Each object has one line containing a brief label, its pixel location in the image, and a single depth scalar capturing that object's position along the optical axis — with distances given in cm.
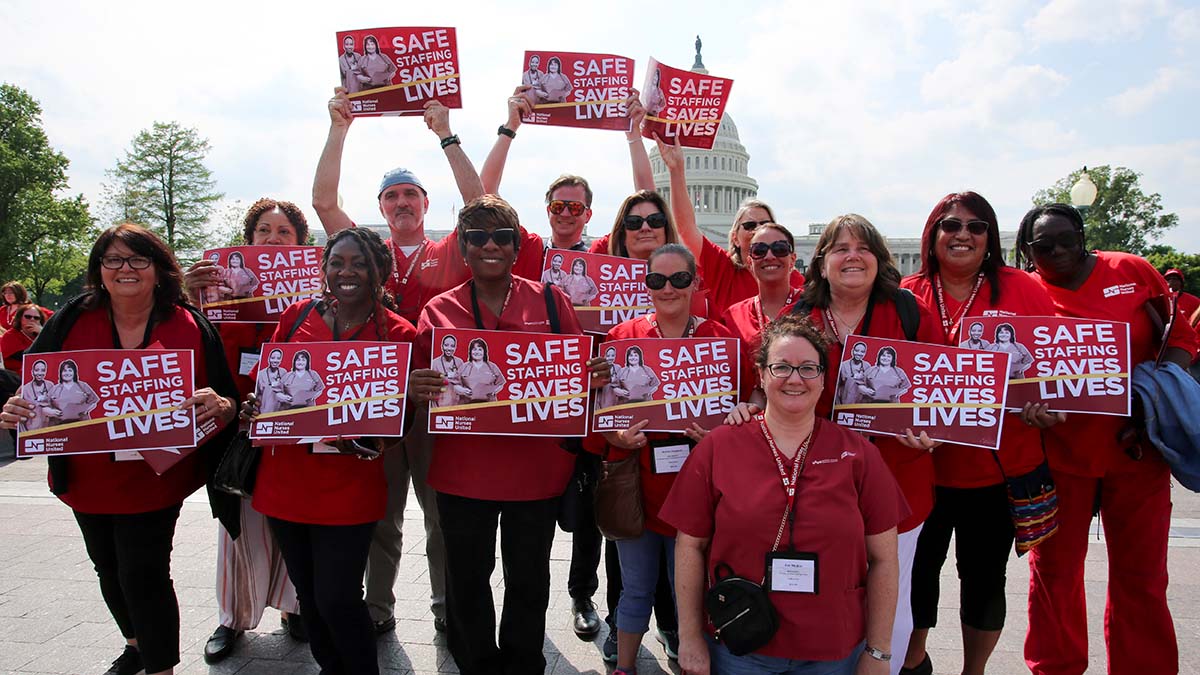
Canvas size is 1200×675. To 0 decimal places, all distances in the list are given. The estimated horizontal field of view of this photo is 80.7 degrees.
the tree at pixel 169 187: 3753
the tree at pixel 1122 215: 5225
